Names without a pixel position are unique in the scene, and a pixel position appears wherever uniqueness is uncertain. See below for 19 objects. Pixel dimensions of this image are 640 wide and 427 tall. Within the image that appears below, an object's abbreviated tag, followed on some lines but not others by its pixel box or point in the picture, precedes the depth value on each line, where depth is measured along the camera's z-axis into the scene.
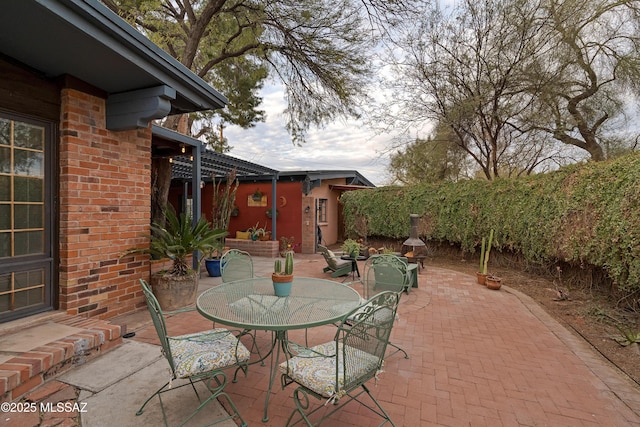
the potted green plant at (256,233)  9.31
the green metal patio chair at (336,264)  5.96
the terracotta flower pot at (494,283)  5.65
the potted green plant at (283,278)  2.56
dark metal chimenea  7.02
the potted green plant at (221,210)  6.75
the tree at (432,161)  11.19
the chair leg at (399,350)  2.93
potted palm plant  3.89
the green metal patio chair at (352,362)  1.73
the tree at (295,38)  6.05
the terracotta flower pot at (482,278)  6.04
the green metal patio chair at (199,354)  1.83
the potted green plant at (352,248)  6.34
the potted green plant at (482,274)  6.06
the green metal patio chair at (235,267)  3.56
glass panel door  2.75
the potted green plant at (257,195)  10.30
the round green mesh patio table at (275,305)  2.03
